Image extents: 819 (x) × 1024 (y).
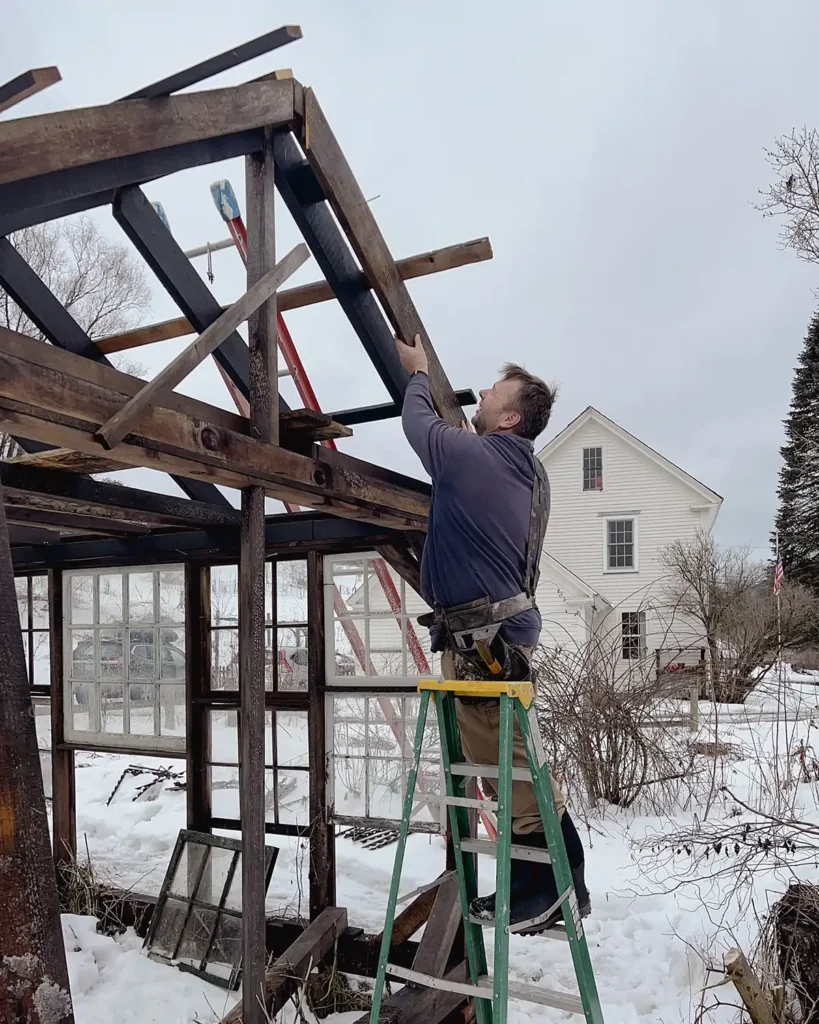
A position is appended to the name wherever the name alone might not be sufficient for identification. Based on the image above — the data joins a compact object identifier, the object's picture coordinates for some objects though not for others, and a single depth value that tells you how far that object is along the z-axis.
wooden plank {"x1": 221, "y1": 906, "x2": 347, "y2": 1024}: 3.74
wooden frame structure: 1.83
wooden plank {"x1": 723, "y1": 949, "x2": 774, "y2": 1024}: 2.92
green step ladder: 2.15
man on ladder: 2.47
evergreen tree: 22.75
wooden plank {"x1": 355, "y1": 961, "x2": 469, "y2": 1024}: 3.54
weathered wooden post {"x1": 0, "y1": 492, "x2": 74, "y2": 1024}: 1.17
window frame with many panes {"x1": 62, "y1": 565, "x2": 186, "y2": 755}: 5.38
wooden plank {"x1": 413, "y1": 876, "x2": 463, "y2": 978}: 3.66
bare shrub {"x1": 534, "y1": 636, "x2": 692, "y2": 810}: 6.50
